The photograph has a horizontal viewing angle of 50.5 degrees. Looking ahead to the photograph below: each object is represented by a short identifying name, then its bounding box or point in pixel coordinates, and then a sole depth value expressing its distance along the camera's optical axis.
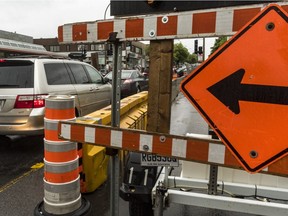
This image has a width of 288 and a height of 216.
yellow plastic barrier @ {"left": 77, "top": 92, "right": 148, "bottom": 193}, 3.91
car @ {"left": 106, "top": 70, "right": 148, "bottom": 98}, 14.42
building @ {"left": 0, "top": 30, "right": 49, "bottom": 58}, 17.72
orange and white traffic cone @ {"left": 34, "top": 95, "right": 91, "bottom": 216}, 3.15
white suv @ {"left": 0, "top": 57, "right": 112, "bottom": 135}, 5.52
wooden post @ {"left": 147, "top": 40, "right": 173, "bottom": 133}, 2.24
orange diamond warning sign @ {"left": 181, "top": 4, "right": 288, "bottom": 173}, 1.71
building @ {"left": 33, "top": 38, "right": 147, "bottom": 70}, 74.44
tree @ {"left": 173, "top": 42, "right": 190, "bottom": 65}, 98.71
